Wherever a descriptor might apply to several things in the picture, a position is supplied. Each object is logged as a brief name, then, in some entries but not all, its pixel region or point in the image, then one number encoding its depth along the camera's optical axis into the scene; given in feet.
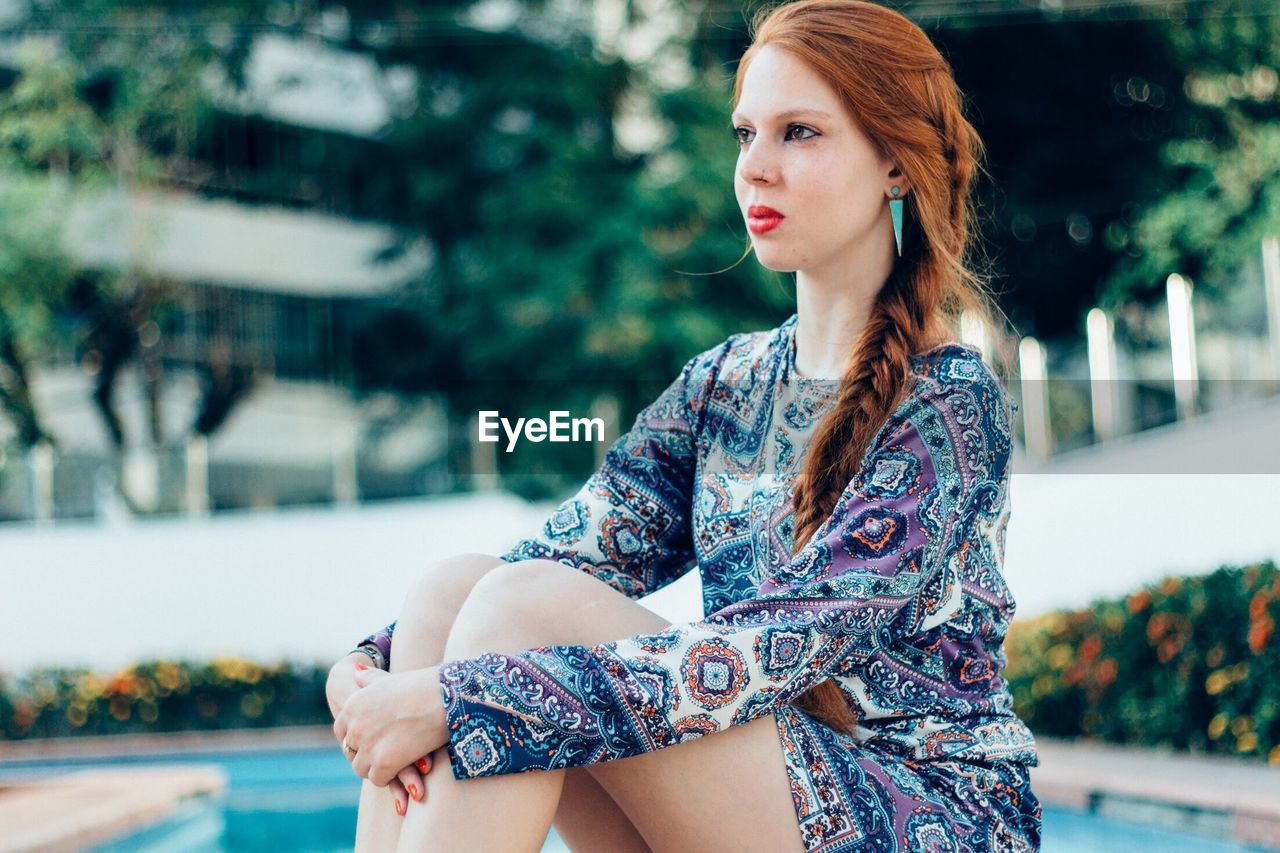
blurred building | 34.12
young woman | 4.01
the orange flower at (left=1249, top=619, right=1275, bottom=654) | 12.93
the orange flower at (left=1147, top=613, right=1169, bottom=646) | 14.28
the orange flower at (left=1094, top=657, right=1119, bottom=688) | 14.98
